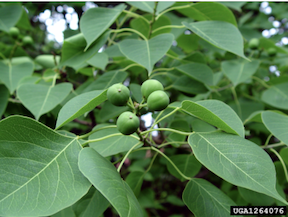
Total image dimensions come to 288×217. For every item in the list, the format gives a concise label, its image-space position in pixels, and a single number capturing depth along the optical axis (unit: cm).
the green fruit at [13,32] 31
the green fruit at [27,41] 34
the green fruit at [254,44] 31
